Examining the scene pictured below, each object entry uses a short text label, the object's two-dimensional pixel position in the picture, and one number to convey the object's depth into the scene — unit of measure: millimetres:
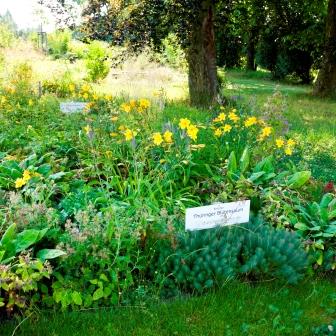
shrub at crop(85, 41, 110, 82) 13922
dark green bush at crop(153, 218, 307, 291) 2980
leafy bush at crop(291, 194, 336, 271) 3336
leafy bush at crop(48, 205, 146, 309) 2762
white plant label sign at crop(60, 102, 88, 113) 5234
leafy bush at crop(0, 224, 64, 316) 2451
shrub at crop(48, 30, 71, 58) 24642
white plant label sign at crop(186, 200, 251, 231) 3123
